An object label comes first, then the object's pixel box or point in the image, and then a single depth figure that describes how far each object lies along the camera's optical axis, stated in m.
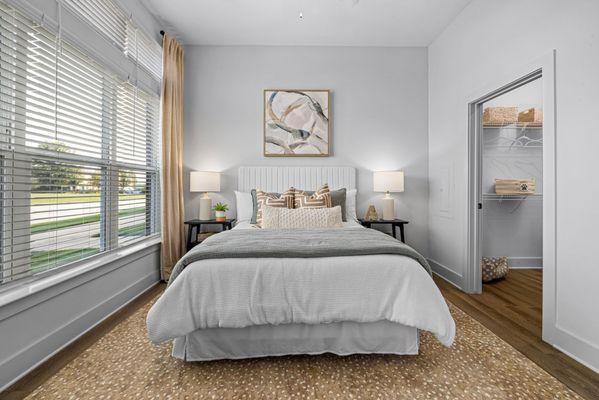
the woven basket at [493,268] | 3.43
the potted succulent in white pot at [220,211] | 3.61
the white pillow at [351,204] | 3.63
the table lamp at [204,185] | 3.62
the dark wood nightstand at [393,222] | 3.62
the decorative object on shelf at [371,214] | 3.73
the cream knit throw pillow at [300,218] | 2.82
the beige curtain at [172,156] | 3.38
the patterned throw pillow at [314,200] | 3.20
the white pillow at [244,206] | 3.64
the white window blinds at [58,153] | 1.66
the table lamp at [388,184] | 3.68
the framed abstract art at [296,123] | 3.92
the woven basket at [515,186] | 3.76
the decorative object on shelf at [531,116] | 3.67
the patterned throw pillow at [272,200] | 3.20
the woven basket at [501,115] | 3.67
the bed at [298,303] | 1.67
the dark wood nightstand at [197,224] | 3.56
